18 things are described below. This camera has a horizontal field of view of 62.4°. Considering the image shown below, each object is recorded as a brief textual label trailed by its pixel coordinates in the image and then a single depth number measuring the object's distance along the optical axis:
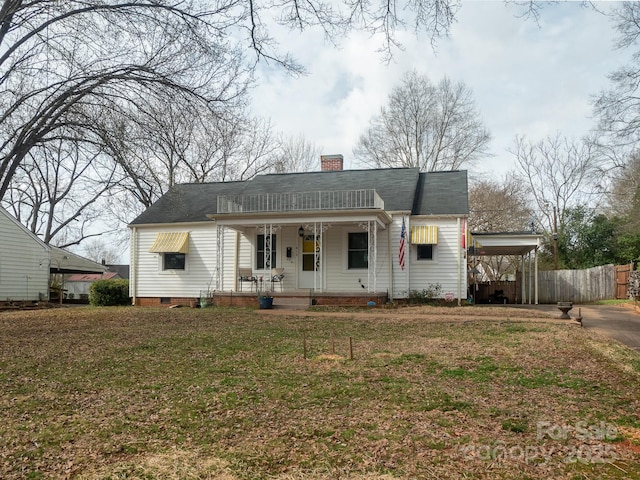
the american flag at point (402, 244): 18.06
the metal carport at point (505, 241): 19.14
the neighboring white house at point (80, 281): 59.94
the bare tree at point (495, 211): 34.09
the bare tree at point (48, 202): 35.56
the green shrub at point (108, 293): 20.89
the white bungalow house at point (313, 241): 18.02
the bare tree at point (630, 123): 16.96
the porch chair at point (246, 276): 18.89
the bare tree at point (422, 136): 33.31
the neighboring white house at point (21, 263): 21.97
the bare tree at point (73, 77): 9.04
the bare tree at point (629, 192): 24.56
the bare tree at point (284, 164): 33.56
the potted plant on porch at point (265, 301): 17.02
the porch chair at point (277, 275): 18.77
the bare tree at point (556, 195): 34.13
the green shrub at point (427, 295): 17.95
